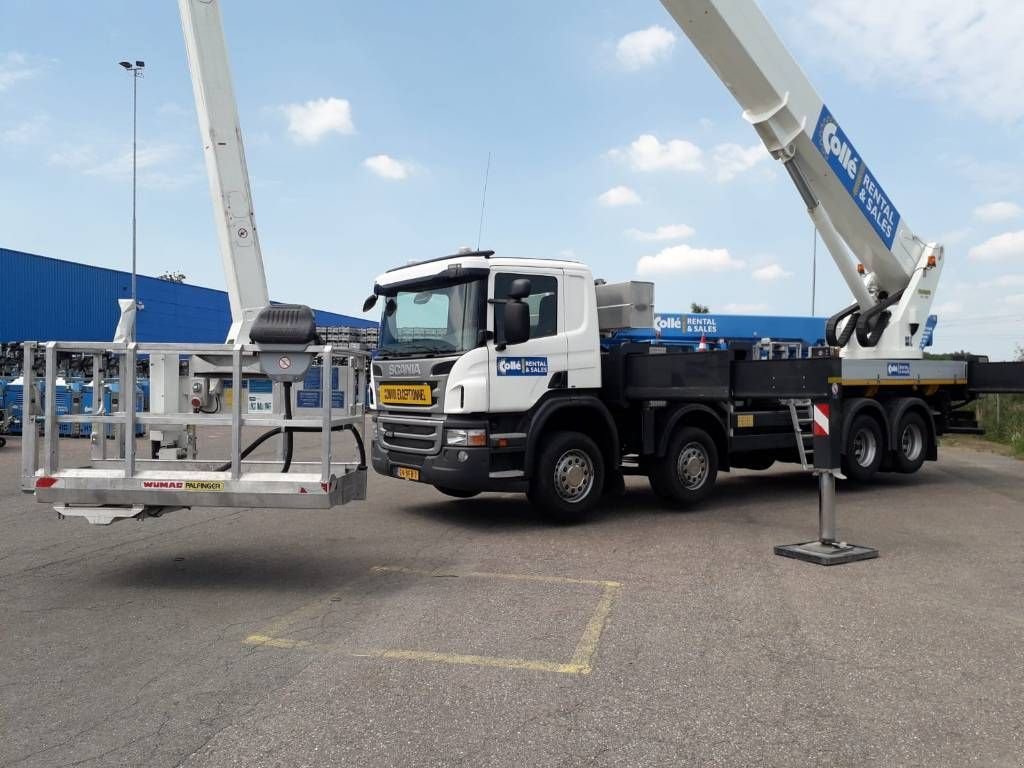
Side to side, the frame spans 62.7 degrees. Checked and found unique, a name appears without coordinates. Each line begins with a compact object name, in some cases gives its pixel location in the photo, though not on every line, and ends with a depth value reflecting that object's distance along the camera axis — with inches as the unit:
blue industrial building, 1317.7
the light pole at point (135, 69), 1235.2
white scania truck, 335.0
